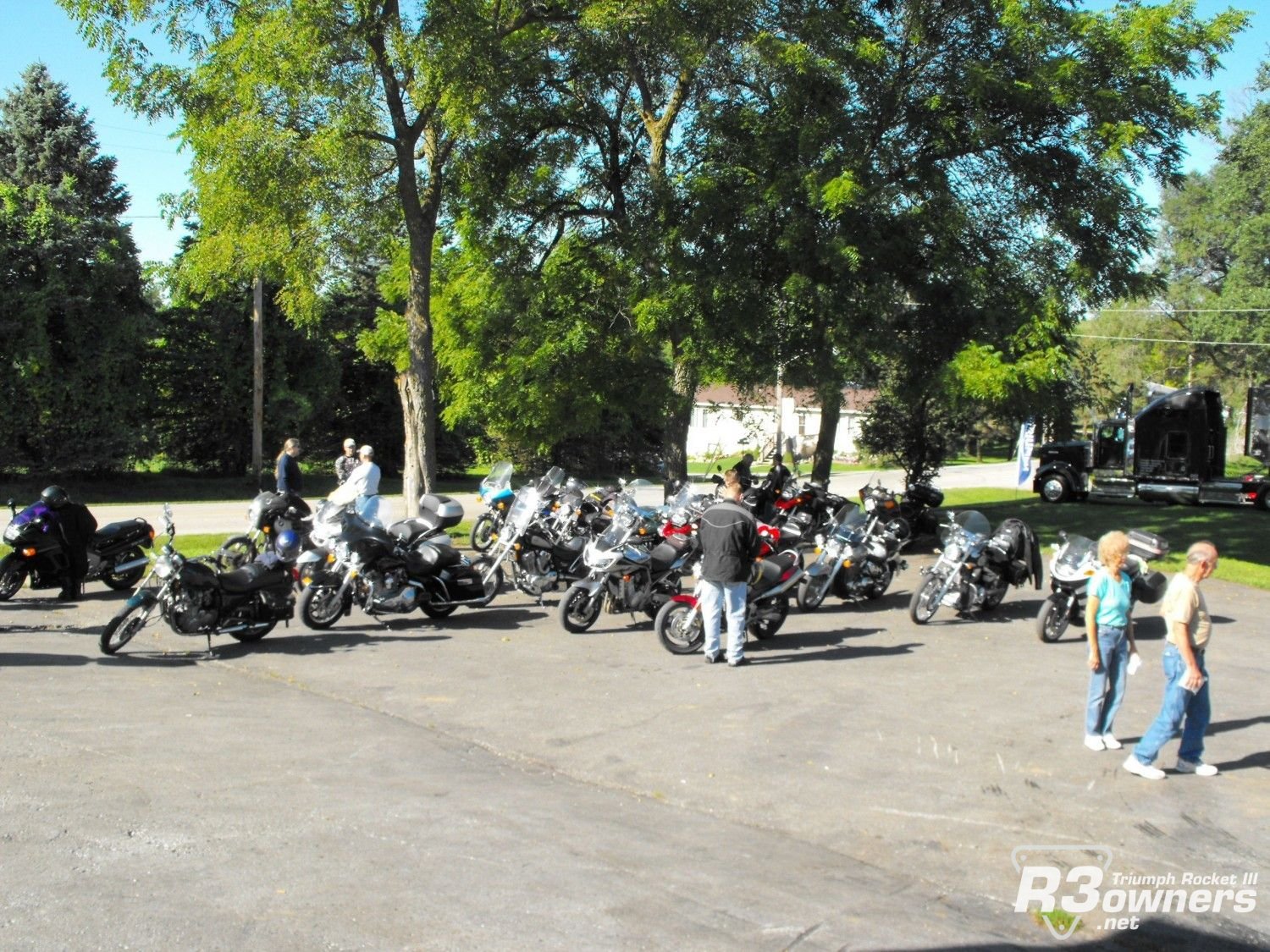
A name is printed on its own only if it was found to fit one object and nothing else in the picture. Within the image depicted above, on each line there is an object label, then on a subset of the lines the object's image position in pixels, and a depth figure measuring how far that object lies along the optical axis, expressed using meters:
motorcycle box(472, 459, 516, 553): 17.61
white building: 22.14
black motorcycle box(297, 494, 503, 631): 12.04
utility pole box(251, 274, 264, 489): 32.66
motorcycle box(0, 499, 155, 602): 13.10
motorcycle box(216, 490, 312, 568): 14.93
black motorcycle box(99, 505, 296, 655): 10.60
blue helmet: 12.56
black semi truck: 33.28
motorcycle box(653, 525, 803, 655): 11.40
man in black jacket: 10.59
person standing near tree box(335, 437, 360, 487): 18.25
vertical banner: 33.12
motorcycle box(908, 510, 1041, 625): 13.26
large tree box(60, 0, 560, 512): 15.59
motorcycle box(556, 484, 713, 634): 12.27
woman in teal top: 8.05
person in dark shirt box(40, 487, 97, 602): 13.28
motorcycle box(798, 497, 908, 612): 13.81
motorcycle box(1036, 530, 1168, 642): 12.09
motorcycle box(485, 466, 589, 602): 13.83
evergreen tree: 29.39
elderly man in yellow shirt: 7.45
